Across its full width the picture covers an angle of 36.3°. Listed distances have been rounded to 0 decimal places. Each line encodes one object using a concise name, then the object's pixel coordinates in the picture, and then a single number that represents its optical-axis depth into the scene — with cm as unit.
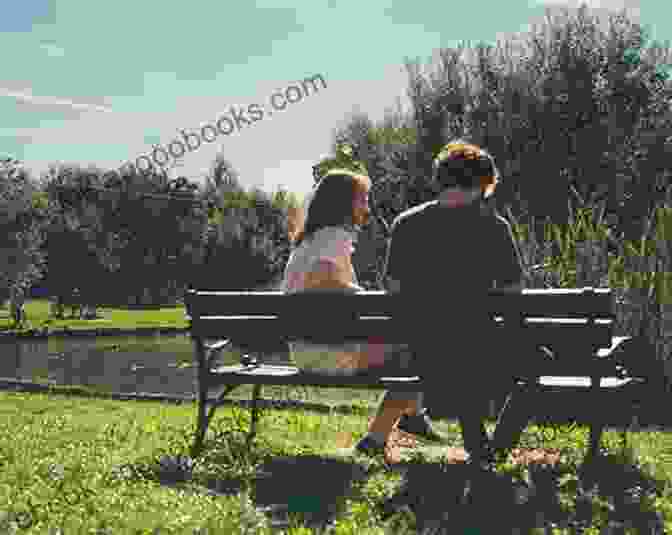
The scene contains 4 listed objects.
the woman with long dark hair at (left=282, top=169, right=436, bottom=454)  597
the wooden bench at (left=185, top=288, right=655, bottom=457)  514
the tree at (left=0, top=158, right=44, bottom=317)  3956
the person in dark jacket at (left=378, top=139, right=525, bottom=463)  520
